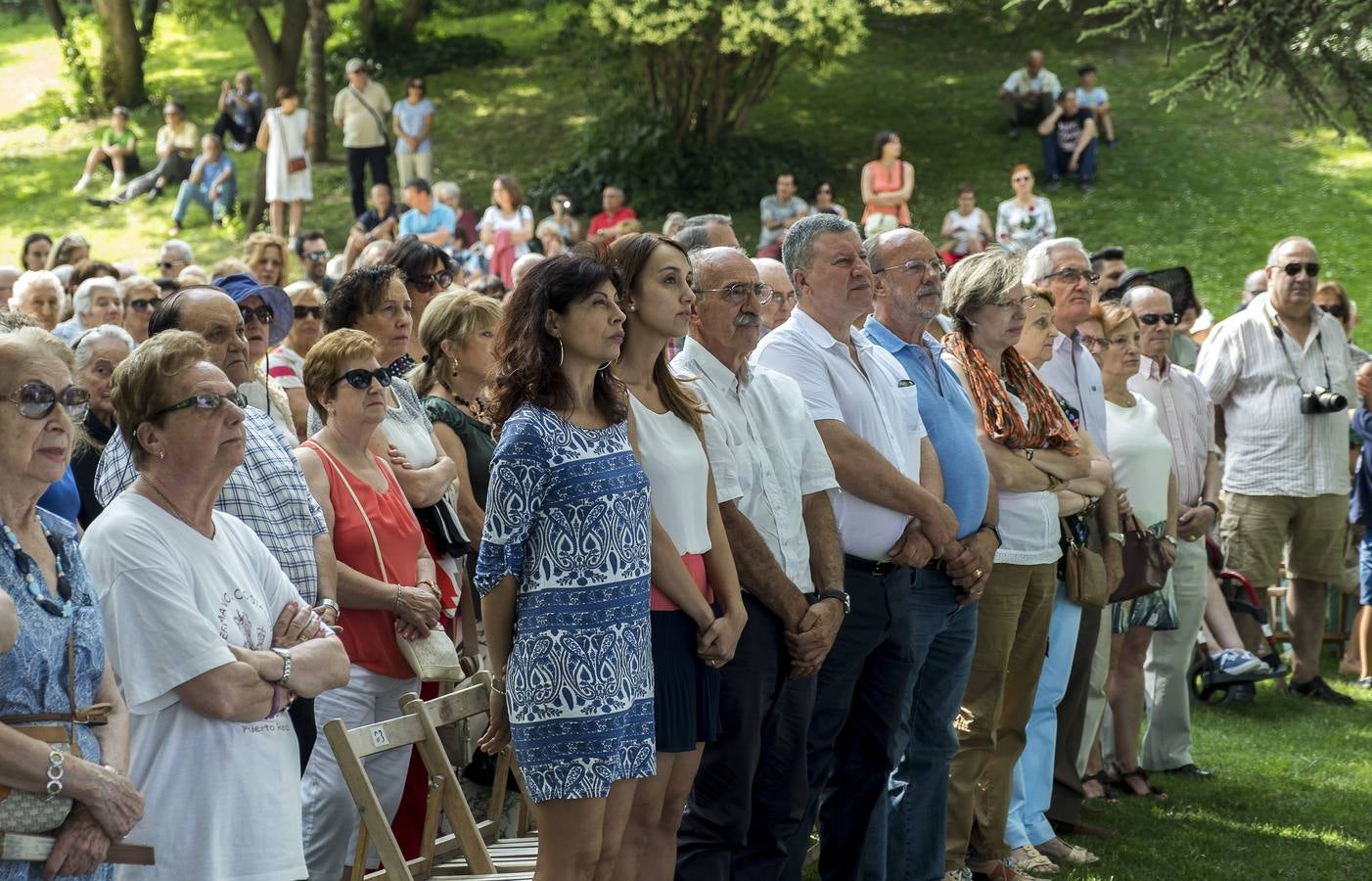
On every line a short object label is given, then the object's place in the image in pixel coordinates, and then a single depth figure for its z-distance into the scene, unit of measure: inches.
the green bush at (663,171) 852.0
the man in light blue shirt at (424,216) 596.7
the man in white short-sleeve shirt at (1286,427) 358.0
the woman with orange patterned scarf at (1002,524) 231.1
